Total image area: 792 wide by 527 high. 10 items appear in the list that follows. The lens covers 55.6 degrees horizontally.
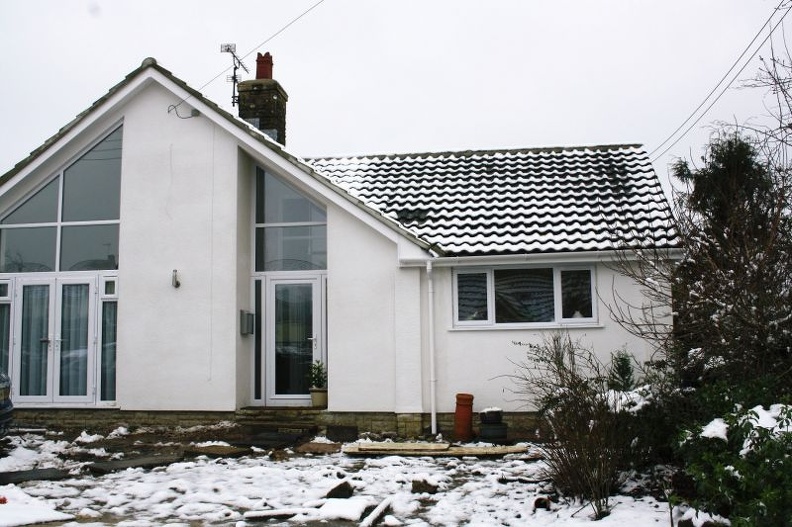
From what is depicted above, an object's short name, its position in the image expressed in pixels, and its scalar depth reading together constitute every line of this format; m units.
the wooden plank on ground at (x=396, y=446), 11.27
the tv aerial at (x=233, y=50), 18.77
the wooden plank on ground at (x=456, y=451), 10.98
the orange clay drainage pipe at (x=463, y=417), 12.48
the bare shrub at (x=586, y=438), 7.53
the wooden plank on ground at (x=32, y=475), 9.77
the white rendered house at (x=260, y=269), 13.14
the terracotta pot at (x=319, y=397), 13.61
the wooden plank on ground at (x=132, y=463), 10.19
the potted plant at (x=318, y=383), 13.62
